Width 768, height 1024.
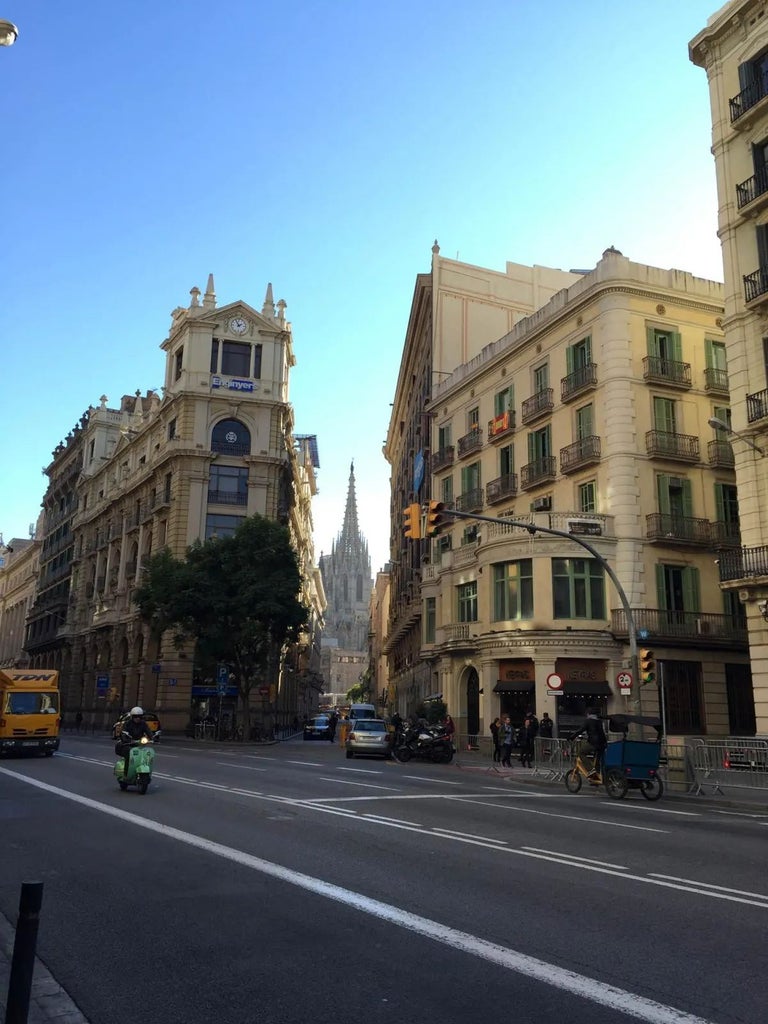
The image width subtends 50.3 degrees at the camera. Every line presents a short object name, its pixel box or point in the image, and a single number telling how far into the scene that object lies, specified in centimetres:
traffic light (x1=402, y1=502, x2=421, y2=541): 1867
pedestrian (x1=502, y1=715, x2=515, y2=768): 2516
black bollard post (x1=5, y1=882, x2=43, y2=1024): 319
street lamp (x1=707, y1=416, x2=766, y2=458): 2247
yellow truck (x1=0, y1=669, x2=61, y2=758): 2512
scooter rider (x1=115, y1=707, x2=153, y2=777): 1529
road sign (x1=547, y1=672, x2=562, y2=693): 2328
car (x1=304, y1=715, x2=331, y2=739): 5084
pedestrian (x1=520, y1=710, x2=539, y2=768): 2597
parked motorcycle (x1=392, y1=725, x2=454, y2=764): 2850
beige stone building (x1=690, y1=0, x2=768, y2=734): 2252
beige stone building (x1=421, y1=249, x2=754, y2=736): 2998
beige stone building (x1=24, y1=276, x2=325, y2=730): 5159
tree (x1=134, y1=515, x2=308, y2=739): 4194
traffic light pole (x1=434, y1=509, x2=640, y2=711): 1970
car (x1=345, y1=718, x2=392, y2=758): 2997
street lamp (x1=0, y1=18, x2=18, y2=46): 892
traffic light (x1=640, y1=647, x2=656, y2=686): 2008
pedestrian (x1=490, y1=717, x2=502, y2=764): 2662
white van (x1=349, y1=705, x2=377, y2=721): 5394
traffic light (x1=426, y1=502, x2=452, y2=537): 1839
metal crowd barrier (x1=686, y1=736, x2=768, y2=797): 1742
